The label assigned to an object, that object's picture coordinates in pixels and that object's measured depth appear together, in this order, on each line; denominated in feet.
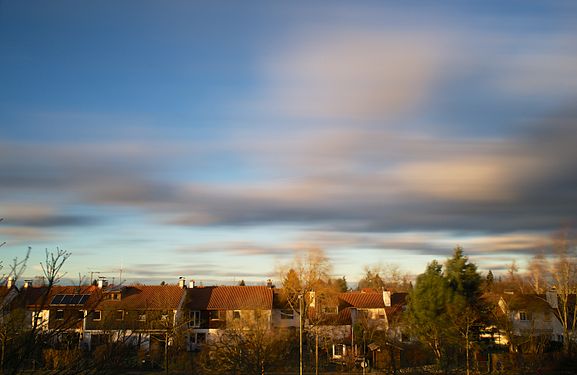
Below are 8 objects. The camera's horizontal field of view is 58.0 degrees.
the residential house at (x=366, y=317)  151.33
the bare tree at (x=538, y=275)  160.32
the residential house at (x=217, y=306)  172.96
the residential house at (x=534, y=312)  152.71
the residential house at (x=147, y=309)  138.10
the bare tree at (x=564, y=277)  149.94
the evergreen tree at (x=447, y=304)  115.14
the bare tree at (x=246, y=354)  94.32
